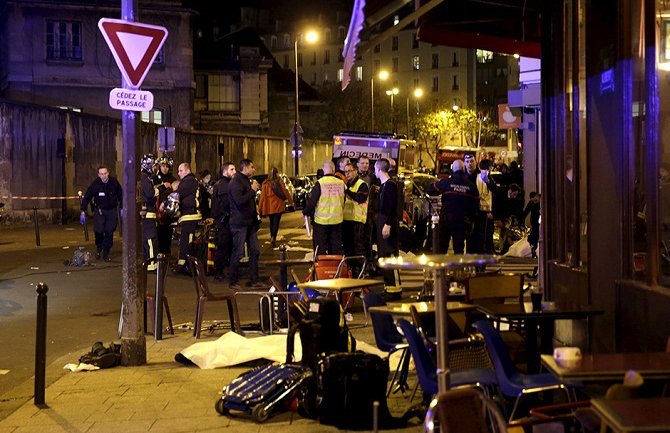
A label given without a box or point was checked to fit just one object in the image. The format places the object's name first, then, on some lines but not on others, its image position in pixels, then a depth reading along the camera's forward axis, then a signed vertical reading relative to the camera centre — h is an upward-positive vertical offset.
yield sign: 9.29 +1.53
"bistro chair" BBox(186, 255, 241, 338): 11.08 -1.09
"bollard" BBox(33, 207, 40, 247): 24.45 -0.81
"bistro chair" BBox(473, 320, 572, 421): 5.92 -1.10
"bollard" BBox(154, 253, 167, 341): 10.83 -1.01
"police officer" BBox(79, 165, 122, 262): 19.91 +0.06
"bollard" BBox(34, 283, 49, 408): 8.12 -1.20
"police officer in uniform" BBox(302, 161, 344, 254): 14.22 -0.12
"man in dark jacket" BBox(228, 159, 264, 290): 15.55 -0.27
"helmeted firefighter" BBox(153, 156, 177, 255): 17.80 -0.20
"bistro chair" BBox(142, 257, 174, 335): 10.91 -1.19
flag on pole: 6.23 +1.10
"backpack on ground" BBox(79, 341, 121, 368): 9.59 -1.49
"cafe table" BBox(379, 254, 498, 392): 4.51 -0.31
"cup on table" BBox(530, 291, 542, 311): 7.35 -0.76
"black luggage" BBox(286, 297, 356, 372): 7.80 -1.04
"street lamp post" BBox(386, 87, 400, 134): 87.38 +7.19
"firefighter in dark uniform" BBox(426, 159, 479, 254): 15.65 -0.05
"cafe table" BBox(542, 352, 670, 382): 4.73 -0.84
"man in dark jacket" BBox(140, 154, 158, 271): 17.34 -0.24
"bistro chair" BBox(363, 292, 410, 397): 8.09 -1.15
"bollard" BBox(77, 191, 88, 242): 25.20 -0.75
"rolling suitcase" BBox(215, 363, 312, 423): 7.39 -1.45
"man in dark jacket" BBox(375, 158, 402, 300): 14.12 -0.26
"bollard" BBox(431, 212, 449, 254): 13.20 -0.43
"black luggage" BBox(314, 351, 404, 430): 7.02 -1.37
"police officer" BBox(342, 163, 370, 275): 14.77 -0.14
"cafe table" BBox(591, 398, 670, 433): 3.63 -0.84
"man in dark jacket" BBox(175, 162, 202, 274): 17.30 -0.06
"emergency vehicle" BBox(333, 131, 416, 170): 29.17 +1.70
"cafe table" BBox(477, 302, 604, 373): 7.05 -0.85
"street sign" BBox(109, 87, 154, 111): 9.33 +1.01
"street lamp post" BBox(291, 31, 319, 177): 37.59 +2.60
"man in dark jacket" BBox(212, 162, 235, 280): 17.09 -0.34
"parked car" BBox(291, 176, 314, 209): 40.01 +0.52
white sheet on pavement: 9.41 -1.43
